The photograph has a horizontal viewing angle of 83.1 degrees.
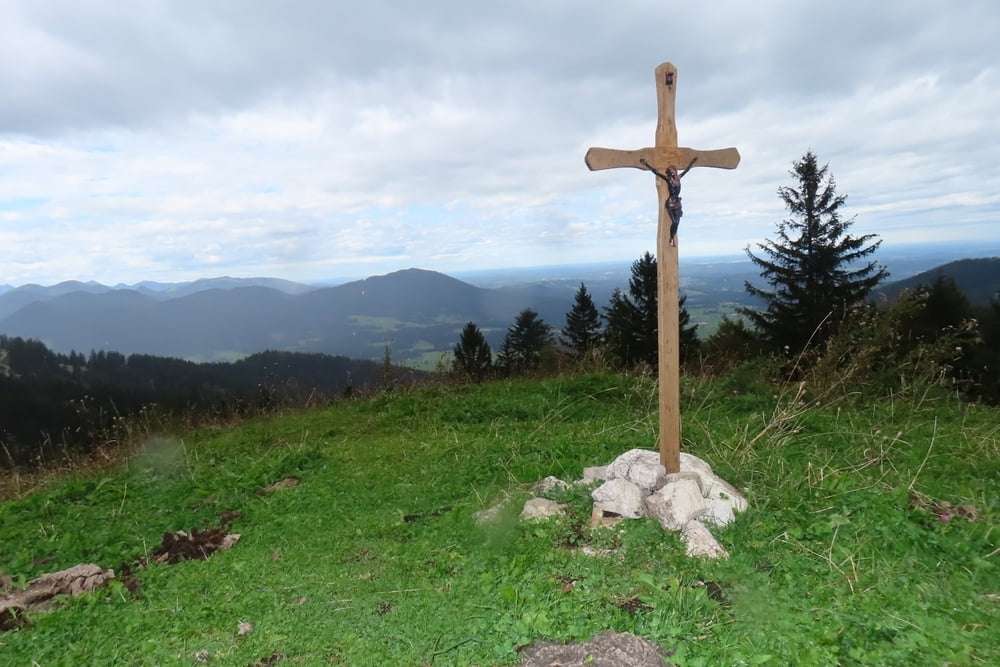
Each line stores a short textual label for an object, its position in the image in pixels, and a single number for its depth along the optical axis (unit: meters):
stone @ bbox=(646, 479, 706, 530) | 3.66
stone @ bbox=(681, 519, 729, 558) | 3.35
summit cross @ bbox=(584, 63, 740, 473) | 4.16
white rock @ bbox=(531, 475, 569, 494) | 4.48
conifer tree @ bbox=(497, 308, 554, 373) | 33.24
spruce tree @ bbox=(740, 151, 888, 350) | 24.67
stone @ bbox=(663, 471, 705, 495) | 4.02
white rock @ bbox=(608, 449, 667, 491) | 4.15
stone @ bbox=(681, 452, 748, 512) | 3.92
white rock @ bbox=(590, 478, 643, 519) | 3.86
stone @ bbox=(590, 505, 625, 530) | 3.78
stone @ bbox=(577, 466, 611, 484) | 4.52
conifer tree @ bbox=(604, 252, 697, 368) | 25.95
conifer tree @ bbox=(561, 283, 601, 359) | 36.66
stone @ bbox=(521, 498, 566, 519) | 4.04
